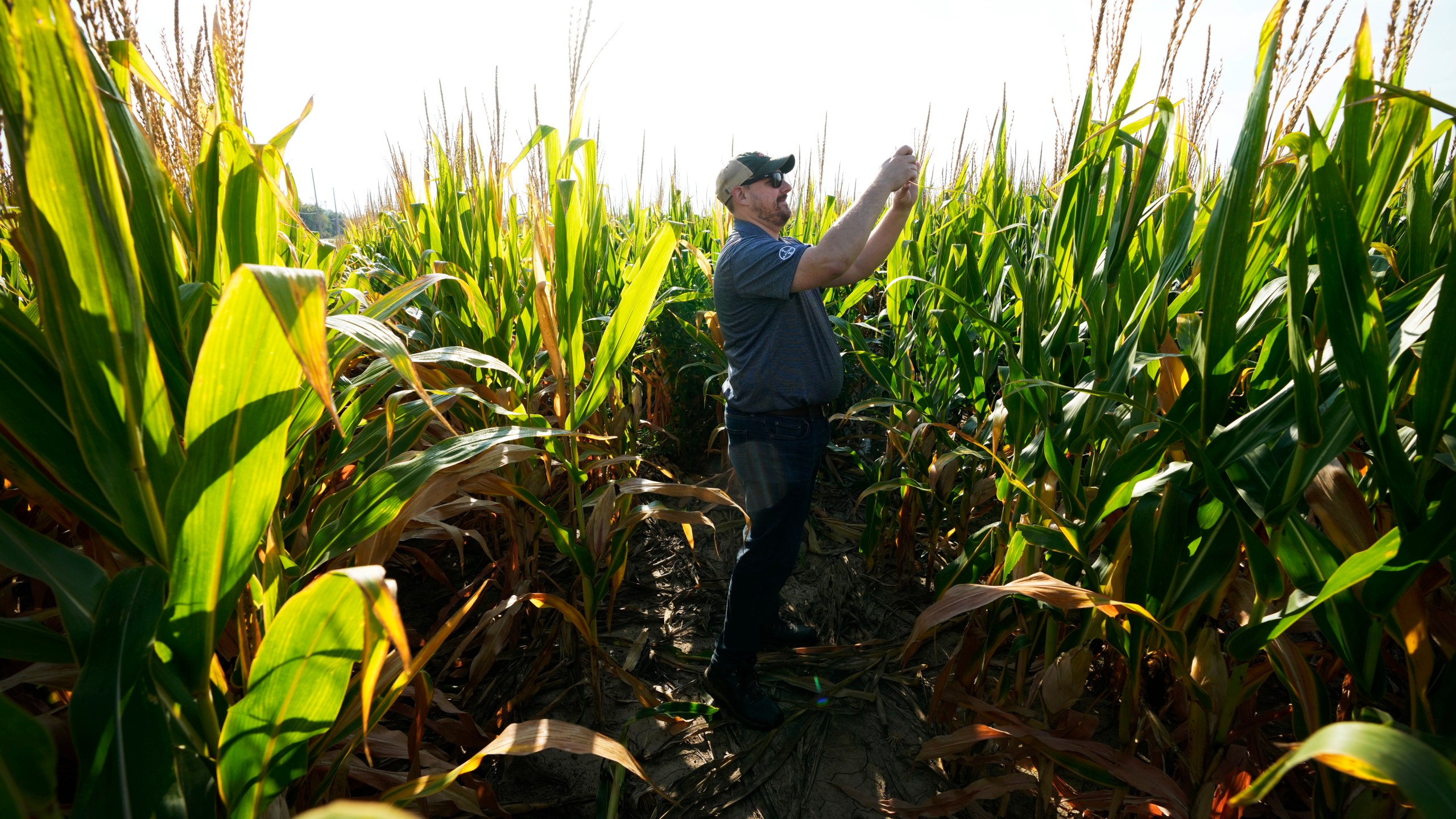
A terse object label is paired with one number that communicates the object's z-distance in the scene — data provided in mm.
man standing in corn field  1815
